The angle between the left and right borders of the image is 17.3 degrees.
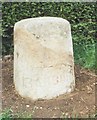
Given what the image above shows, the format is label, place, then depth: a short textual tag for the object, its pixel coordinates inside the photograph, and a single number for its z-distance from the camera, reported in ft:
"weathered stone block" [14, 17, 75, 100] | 12.91
